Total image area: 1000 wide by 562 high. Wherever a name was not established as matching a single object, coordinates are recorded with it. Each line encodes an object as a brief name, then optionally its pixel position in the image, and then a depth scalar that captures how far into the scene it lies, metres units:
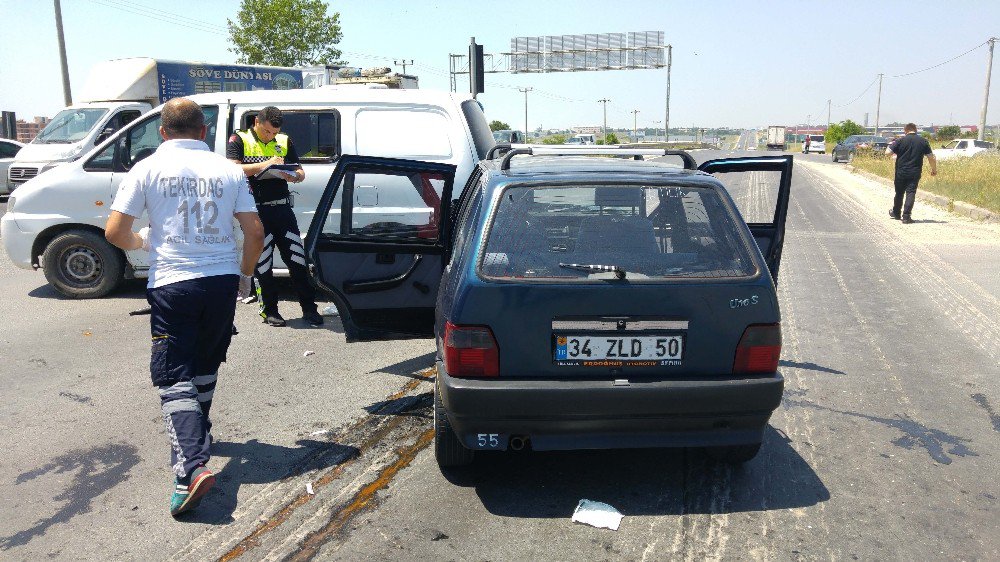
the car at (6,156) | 19.30
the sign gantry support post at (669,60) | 46.79
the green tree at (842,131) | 84.25
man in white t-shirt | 3.78
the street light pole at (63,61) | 30.14
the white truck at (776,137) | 82.15
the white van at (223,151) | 7.85
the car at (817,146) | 71.94
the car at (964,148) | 44.22
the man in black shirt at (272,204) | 6.86
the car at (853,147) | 44.53
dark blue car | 3.55
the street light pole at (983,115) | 47.41
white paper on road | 3.61
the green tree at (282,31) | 37.50
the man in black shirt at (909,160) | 15.10
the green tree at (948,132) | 86.18
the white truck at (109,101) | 17.45
